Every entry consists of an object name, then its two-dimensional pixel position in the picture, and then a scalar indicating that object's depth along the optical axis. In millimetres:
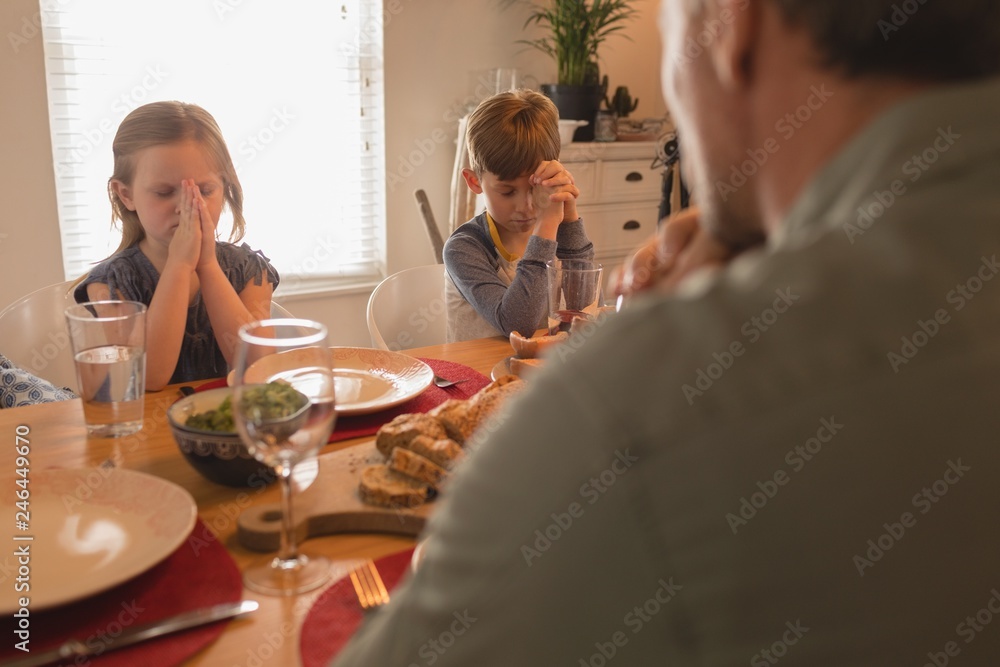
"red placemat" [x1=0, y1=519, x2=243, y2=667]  715
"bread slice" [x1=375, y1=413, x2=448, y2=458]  1061
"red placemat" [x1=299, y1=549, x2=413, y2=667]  719
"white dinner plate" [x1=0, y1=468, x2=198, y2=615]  787
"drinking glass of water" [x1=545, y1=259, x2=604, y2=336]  1556
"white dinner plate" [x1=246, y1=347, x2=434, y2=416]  1299
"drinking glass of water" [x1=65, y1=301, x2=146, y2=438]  1174
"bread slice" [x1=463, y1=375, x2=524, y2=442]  1099
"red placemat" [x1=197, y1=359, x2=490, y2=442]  1243
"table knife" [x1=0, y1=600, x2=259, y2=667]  694
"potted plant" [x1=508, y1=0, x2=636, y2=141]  3609
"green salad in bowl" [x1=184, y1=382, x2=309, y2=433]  813
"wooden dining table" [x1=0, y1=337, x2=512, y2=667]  736
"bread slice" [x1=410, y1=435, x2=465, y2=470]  1012
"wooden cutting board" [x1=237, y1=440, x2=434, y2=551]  907
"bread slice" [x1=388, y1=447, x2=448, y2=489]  1000
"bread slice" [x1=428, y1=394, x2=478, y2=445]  1086
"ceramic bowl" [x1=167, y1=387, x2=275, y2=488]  992
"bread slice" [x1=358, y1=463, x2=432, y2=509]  967
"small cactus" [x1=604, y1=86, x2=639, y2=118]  4062
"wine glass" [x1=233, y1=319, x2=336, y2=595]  817
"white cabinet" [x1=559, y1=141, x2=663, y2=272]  3727
